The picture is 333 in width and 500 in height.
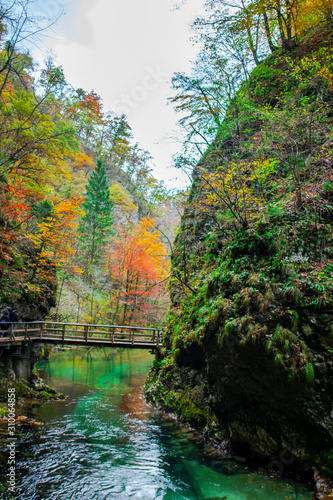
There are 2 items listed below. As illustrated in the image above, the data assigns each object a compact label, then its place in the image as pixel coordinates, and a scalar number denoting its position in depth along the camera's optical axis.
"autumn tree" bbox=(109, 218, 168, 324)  20.22
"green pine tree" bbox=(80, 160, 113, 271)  25.20
